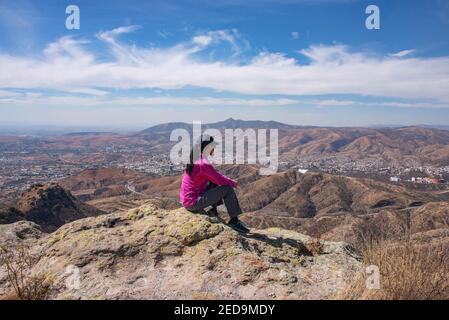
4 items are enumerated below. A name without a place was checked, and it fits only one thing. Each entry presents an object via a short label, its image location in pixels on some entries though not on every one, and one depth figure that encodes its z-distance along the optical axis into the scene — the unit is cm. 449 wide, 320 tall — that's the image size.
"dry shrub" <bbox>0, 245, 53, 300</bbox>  624
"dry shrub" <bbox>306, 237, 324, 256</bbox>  871
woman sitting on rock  904
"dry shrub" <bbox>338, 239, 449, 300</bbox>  558
